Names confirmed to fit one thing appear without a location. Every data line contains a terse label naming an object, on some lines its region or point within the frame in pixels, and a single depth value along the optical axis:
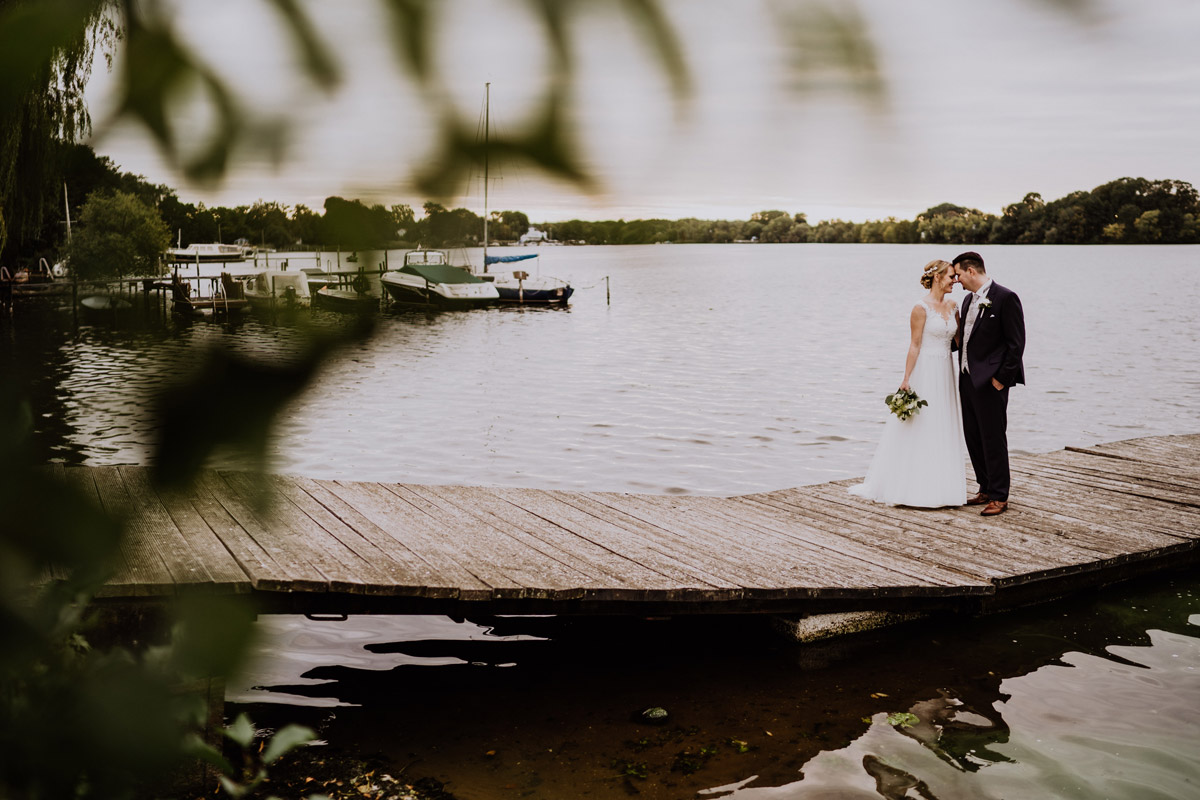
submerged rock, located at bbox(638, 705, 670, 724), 5.31
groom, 7.18
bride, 7.71
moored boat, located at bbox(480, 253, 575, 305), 41.92
